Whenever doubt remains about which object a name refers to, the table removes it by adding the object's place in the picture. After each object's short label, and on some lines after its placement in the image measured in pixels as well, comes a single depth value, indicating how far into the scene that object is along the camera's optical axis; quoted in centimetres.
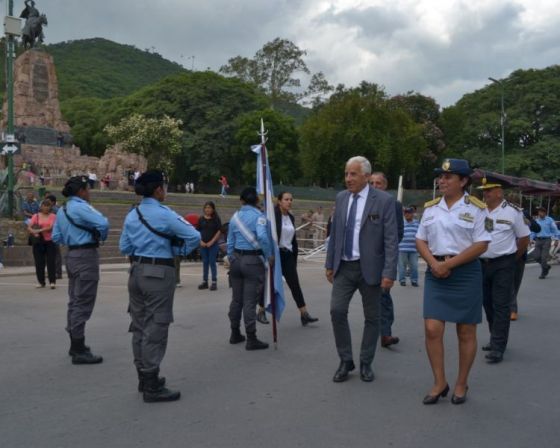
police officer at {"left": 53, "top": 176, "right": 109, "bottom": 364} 630
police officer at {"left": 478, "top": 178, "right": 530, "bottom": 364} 646
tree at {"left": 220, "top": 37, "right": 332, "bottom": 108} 5988
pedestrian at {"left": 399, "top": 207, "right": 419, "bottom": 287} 1286
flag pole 714
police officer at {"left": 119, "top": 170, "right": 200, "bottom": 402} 502
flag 714
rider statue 4178
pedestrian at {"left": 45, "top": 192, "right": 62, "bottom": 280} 1255
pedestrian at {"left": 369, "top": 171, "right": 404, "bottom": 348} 691
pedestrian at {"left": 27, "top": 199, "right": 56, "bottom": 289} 1189
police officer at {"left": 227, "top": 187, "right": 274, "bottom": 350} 691
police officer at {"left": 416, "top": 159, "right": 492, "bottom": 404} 481
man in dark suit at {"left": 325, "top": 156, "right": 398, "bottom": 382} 539
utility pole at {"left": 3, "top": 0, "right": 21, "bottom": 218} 1745
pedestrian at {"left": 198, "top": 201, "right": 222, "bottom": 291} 1235
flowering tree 5125
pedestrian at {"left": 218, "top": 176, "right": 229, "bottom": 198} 4227
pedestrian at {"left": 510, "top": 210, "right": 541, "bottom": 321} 784
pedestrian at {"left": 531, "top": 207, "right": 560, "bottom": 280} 1537
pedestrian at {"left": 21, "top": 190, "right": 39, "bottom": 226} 1597
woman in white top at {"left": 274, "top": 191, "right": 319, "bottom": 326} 827
